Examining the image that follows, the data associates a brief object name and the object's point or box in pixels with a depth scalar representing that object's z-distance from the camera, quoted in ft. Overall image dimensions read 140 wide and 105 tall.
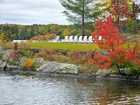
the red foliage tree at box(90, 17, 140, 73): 126.39
